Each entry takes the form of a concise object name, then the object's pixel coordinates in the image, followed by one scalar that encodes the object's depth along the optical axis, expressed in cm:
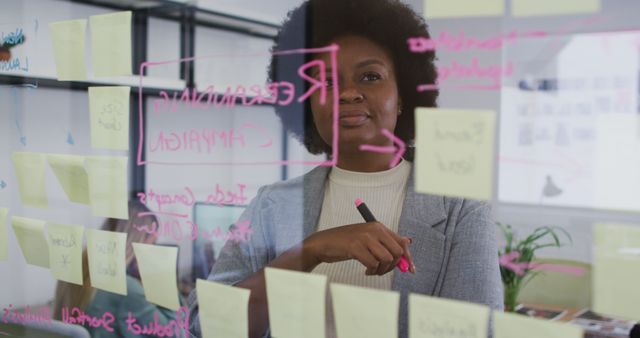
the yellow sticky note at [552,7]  71
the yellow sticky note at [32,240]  126
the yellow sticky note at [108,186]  111
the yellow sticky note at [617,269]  71
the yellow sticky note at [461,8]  75
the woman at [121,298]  110
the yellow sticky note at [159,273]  107
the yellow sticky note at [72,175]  116
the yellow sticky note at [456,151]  75
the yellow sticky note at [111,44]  106
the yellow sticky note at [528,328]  73
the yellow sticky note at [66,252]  120
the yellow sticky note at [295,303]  89
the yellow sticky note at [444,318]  78
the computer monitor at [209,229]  99
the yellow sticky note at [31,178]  124
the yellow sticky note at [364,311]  84
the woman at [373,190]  81
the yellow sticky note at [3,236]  131
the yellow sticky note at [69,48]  111
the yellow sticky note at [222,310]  97
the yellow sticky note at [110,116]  107
